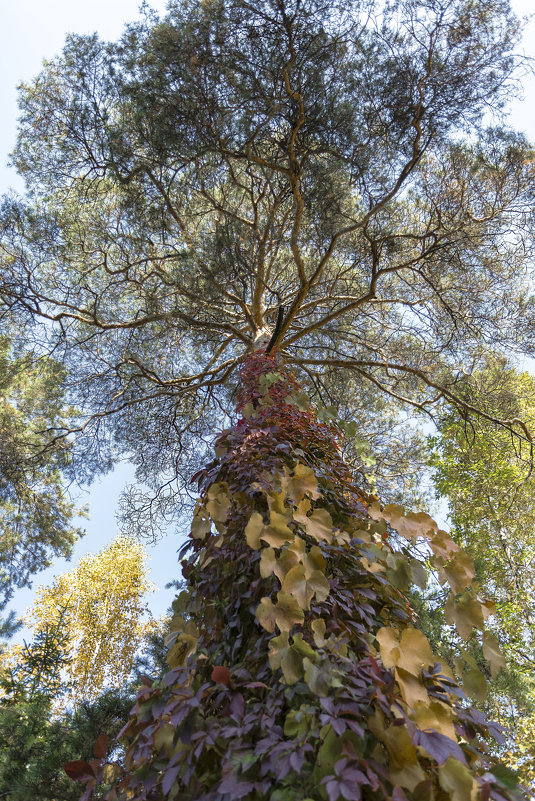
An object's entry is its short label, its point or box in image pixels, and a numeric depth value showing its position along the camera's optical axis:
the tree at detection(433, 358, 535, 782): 6.26
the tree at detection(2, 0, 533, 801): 1.08
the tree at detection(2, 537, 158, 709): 10.36
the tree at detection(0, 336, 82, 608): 5.41
